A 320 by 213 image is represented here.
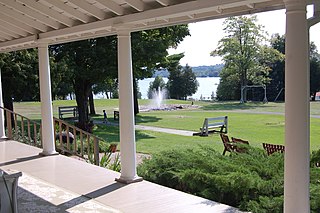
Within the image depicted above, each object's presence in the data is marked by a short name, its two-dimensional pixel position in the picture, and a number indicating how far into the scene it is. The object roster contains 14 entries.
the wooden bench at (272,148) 7.49
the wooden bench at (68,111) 21.16
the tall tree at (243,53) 30.14
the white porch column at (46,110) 7.48
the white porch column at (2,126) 9.27
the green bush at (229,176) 4.45
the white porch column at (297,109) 3.28
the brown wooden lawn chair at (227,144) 7.93
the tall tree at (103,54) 15.16
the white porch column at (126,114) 5.41
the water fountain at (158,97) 32.95
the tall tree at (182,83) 37.56
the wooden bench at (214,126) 16.02
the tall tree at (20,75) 12.81
